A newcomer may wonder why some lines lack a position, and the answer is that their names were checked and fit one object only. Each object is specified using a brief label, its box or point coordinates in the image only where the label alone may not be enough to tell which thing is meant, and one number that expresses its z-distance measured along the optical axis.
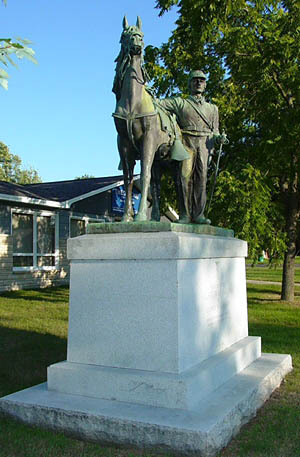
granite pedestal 4.07
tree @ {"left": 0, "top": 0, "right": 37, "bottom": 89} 3.17
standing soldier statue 5.73
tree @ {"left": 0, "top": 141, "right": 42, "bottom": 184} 66.97
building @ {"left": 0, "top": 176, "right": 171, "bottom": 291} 17.45
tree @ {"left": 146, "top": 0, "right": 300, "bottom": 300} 13.28
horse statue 4.97
